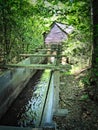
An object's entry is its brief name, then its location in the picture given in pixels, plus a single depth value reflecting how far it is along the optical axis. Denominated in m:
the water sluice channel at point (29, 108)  4.49
